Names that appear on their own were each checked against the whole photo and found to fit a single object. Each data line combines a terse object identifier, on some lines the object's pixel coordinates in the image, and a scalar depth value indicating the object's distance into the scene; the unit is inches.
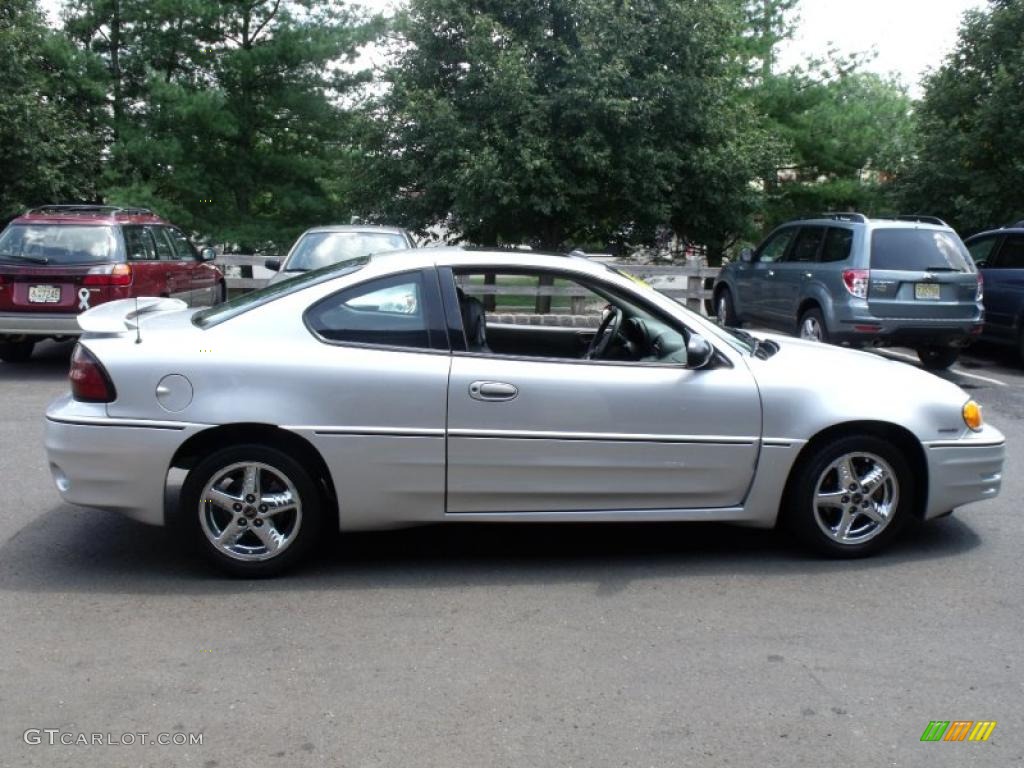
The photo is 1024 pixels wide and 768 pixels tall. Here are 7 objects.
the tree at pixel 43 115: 754.8
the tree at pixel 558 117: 665.6
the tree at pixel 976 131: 697.0
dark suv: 503.2
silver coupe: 193.0
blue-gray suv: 453.4
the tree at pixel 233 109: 863.7
